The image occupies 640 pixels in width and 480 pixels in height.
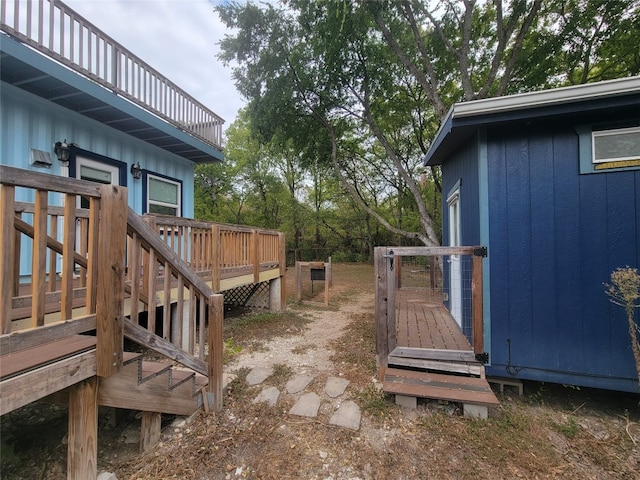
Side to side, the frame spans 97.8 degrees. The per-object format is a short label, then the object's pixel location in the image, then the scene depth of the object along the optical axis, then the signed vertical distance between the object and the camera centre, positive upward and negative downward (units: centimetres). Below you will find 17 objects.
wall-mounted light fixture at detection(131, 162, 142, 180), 468 +130
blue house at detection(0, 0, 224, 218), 304 +189
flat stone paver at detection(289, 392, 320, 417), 256 -151
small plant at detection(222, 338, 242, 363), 378 -148
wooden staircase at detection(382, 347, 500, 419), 247 -131
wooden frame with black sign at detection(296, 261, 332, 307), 710 -70
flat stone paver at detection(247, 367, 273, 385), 312 -149
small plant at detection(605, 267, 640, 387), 221 -32
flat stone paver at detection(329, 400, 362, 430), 239 -151
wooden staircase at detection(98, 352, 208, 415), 189 -106
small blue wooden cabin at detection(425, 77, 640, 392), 267 +24
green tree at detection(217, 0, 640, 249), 621 +517
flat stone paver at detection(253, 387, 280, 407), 275 -151
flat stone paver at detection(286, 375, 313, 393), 295 -149
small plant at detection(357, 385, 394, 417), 256 -149
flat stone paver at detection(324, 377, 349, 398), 286 -148
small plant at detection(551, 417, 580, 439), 235 -157
